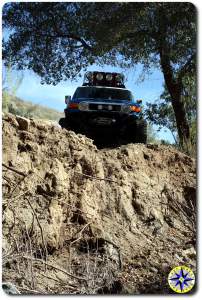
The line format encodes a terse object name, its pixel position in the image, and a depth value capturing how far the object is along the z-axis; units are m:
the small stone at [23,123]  5.58
